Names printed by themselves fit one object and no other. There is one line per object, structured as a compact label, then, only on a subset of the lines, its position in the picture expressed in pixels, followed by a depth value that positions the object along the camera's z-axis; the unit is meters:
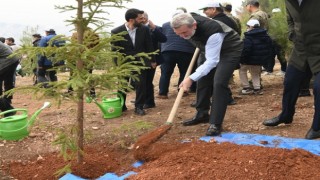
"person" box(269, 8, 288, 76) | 7.78
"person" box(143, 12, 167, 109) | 6.47
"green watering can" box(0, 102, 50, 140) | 4.91
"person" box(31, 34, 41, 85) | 10.96
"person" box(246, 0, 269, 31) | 7.27
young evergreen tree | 3.21
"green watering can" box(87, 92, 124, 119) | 6.04
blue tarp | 3.50
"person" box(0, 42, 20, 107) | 6.09
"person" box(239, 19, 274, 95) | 6.98
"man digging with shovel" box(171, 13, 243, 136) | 4.23
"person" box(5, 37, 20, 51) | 12.18
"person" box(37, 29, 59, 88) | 8.62
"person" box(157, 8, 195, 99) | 6.97
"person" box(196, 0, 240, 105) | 5.93
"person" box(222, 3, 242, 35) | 7.11
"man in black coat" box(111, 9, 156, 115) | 5.78
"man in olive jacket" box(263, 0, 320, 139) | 3.84
